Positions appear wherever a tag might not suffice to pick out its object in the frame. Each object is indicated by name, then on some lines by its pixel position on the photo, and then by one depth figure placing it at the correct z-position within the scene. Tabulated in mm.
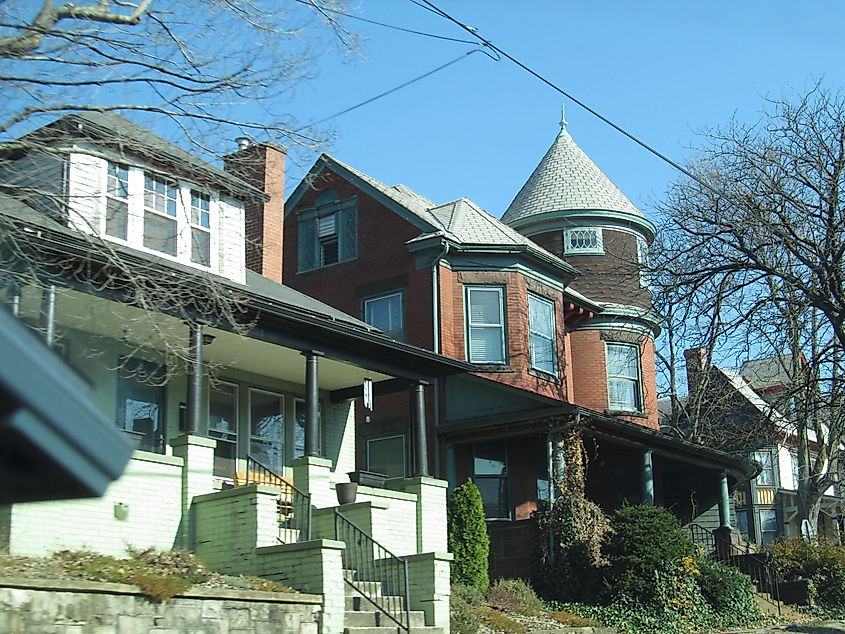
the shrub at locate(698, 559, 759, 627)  21203
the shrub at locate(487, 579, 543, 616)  18953
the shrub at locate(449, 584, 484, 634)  16172
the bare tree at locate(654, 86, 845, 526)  21719
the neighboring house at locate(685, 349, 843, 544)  32250
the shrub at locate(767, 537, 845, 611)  25344
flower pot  17844
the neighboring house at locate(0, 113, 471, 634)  13602
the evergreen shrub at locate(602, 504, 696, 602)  19922
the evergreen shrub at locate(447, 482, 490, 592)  19859
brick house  24672
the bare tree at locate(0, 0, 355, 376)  11922
